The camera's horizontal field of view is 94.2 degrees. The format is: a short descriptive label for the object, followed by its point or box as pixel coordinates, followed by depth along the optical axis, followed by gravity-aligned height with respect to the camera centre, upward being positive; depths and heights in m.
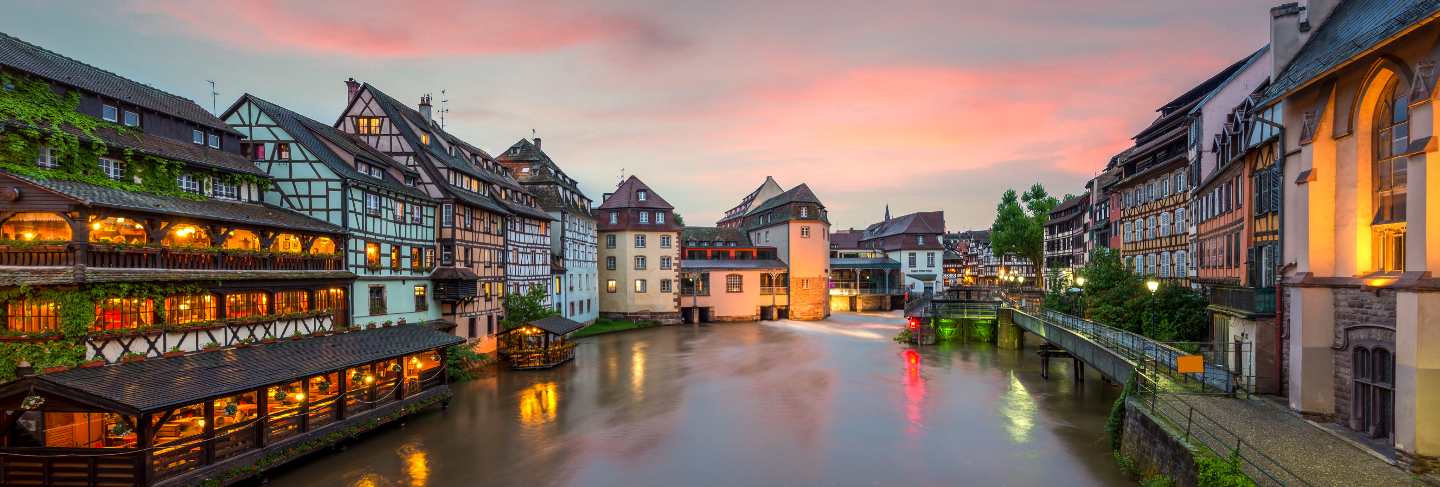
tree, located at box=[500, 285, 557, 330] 37.41 -3.95
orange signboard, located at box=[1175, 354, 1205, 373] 17.19 -3.33
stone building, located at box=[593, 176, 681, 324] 59.41 -1.73
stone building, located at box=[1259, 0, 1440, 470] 12.05 +0.30
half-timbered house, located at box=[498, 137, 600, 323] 49.44 +0.90
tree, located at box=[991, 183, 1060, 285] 74.94 +0.90
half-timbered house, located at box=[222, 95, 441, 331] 25.83 +1.70
